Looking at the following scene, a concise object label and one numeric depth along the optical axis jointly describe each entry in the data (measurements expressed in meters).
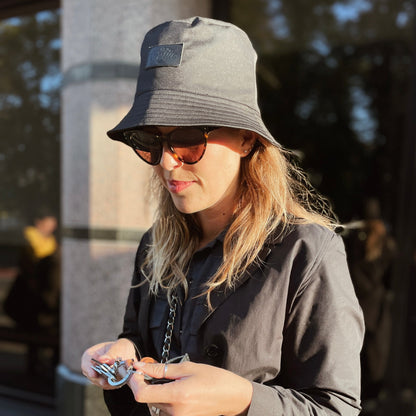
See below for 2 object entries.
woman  1.04
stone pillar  2.78
